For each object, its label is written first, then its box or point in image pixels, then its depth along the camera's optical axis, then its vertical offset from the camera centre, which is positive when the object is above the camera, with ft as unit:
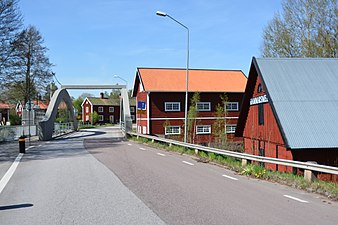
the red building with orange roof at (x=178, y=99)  146.20 +7.41
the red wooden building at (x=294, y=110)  63.46 +1.52
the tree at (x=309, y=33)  104.94 +23.09
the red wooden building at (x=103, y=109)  360.07 +8.51
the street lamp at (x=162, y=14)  77.71 +20.11
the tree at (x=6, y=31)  103.09 +22.53
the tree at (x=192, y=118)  116.06 -0.08
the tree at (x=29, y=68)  109.19 +17.01
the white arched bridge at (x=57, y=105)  121.16 +3.98
